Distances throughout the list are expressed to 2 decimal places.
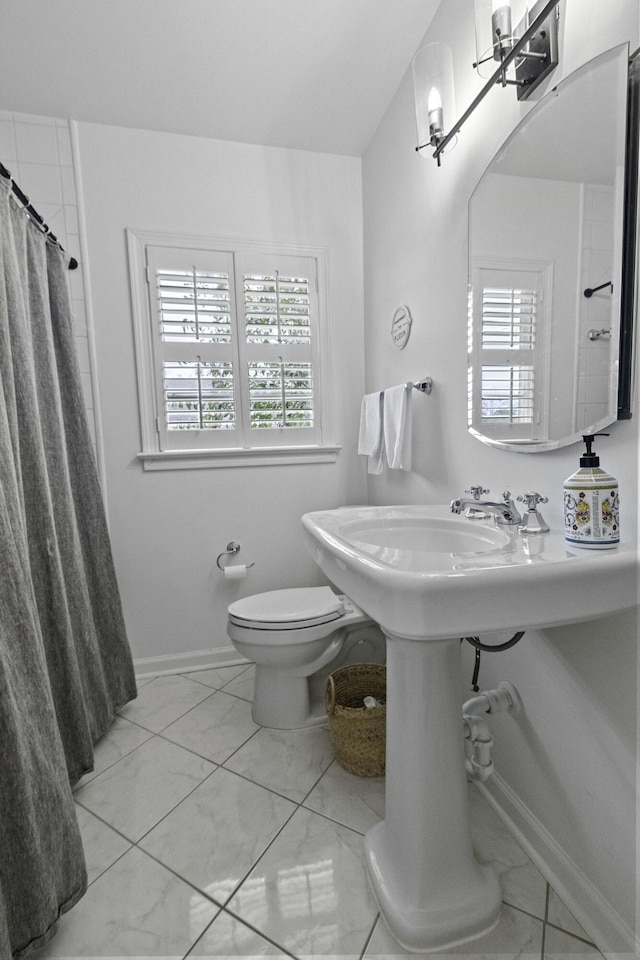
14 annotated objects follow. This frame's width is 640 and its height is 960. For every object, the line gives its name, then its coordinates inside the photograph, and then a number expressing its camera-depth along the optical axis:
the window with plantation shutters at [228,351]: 1.98
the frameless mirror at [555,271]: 0.85
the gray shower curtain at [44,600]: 0.86
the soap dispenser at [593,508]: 0.81
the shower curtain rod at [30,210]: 1.17
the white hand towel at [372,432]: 1.86
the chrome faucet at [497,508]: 1.04
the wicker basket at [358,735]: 1.38
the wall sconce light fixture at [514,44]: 0.96
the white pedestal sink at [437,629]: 0.69
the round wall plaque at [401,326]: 1.74
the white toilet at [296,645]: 1.59
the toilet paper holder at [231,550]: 2.10
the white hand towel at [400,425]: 1.66
